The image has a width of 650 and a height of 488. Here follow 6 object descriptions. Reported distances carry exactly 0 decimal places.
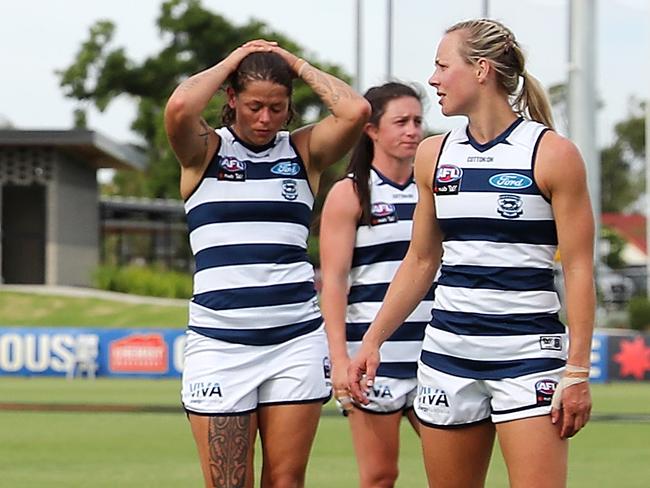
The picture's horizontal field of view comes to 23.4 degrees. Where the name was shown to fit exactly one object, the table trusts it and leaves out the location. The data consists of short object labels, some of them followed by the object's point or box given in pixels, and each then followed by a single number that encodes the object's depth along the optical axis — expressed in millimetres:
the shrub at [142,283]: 41344
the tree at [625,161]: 84625
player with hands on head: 6074
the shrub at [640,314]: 32656
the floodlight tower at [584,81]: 24469
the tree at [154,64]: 62188
